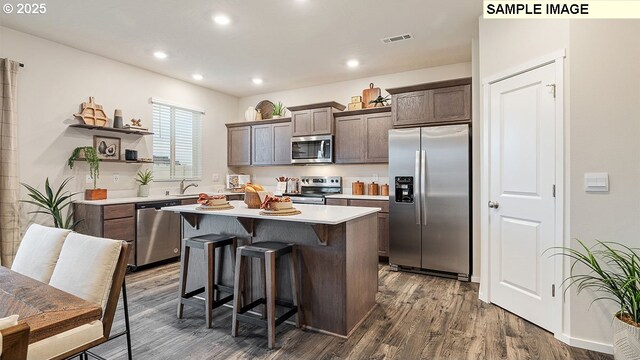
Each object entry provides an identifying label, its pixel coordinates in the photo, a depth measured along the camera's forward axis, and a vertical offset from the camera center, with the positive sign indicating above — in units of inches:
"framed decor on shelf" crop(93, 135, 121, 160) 166.6 +17.2
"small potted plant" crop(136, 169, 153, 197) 179.9 -1.0
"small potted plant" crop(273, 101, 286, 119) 227.0 +47.8
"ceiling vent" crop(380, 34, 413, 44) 143.4 +63.6
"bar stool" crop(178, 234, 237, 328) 101.8 -30.0
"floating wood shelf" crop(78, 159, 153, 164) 168.3 +9.8
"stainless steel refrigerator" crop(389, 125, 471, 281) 148.0 -10.5
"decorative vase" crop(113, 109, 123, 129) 168.9 +31.1
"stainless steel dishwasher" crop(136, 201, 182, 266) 160.9 -28.4
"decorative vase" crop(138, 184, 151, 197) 179.8 -6.3
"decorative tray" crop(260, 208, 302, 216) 96.4 -10.2
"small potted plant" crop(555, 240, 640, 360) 74.5 -26.5
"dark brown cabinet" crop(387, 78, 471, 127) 150.3 +36.8
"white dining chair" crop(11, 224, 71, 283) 65.1 -15.2
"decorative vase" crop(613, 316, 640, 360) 72.2 -37.7
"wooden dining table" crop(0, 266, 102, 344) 39.7 -17.5
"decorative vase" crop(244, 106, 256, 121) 234.8 +47.5
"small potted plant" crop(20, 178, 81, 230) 140.6 -10.3
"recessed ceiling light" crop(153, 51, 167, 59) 161.5 +63.7
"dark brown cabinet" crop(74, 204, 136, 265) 147.3 -19.6
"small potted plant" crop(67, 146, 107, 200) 155.4 +7.9
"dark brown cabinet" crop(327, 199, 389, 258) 173.0 -24.6
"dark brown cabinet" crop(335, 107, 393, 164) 183.8 +25.3
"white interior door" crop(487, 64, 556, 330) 97.1 -4.9
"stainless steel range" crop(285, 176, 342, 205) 194.2 -6.3
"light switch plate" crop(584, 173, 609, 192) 85.7 -1.1
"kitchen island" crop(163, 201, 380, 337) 94.9 -24.8
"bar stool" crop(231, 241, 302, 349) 89.7 -31.6
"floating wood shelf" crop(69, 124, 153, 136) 155.3 +26.0
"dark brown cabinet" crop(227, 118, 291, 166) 220.4 +25.9
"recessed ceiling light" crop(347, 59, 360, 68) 175.3 +64.0
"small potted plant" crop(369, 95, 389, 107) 187.5 +45.3
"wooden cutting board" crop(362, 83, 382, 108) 194.9 +51.1
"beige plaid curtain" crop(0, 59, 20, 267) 130.0 +5.5
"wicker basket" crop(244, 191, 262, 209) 113.1 -7.5
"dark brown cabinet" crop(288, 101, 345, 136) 197.9 +38.2
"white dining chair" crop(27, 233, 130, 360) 57.2 -17.8
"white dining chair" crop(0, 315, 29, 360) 27.9 -14.4
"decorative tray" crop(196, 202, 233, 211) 109.5 -9.8
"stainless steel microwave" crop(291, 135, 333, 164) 199.2 +18.7
